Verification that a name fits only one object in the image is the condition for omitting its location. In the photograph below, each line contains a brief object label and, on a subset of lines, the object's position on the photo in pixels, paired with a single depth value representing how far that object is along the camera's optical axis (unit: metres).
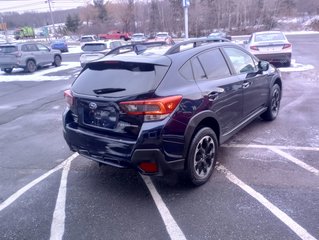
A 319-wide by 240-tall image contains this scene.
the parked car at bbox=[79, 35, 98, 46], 34.85
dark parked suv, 3.27
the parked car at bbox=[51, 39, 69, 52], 34.78
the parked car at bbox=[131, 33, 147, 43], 40.59
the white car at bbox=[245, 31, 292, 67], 12.70
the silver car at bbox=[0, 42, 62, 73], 17.17
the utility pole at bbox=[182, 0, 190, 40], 13.66
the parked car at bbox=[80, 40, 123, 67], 16.50
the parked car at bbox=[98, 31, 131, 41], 48.94
